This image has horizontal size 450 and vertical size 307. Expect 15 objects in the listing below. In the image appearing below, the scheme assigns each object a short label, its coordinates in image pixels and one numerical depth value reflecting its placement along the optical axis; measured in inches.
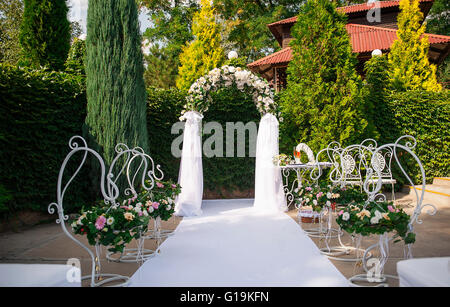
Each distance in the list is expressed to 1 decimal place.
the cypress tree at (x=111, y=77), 224.5
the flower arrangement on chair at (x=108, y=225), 98.9
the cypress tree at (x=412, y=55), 451.8
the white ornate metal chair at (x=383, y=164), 256.4
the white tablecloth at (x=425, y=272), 60.0
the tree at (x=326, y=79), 264.1
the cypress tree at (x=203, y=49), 484.7
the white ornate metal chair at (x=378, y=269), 100.6
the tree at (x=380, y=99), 305.1
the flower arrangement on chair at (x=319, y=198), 147.9
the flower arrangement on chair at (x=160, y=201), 133.9
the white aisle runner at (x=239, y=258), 106.0
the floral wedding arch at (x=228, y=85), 253.6
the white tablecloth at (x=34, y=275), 62.8
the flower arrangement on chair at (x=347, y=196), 146.3
